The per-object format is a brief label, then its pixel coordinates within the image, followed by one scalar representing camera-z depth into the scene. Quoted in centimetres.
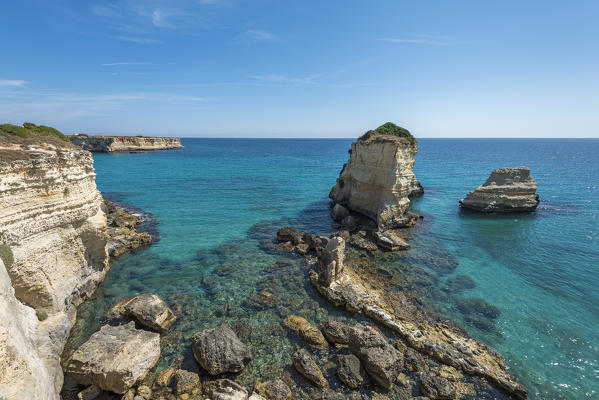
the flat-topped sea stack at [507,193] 3488
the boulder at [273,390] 991
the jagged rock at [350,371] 1051
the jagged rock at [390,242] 2272
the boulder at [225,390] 944
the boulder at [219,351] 1077
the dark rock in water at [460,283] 1786
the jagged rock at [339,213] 3051
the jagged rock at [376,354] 1057
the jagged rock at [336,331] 1258
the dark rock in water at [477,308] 1545
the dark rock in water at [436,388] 1017
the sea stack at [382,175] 2767
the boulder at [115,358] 980
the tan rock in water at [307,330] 1248
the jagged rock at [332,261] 1681
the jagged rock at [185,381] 1004
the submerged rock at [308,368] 1060
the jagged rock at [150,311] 1284
